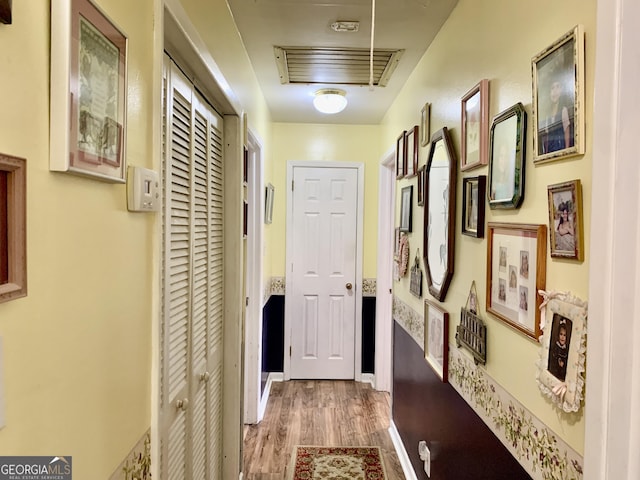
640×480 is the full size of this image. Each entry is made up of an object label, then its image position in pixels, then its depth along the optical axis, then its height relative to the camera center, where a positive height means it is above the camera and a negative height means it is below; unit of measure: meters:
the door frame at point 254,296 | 3.08 -0.46
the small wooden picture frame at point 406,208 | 2.67 +0.15
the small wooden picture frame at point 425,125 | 2.25 +0.56
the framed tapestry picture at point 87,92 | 0.66 +0.23
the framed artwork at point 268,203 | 3.44 +0.22
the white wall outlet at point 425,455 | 2.11 -1.10
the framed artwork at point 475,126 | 1.50 +0.39
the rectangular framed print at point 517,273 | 1.14 -0.11
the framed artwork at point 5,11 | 0.53 +0.26
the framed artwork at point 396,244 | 3.02 -0.08
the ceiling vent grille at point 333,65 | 2.38 +0.97
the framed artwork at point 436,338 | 1.89 -0.48
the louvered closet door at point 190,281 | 1.34 -0.19
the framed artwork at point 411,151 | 2.51 +0.48
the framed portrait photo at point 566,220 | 0.96 +0.03
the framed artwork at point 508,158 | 1.23 +0.23
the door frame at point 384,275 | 3.84 -0.38
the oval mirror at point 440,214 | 1.84 +0.09
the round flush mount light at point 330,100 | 2.98 +0.90
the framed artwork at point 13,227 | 0.56 +0.00
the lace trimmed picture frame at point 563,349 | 0.94 -0.26
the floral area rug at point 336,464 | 2.55 -1.41
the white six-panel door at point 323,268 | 4.03 -0.34
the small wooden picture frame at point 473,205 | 1.53 +0.10
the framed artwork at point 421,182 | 2.29 +0.27
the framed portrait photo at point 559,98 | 0.96 +0.32
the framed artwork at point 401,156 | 2.81 +0.51
